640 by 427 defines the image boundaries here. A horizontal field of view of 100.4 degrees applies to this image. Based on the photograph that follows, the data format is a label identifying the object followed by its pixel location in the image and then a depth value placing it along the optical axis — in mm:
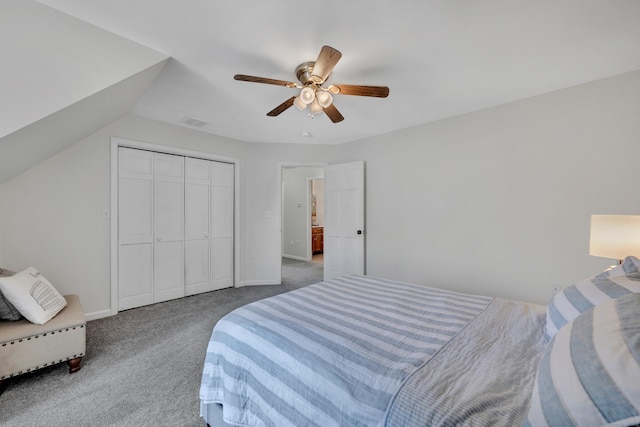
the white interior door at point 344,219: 4191
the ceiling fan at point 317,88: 1901
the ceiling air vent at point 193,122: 3453
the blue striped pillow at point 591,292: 1111
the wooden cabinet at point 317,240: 7371
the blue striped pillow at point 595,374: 595
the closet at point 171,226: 3334
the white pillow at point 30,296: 1900
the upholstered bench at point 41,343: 1764
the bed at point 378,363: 843
